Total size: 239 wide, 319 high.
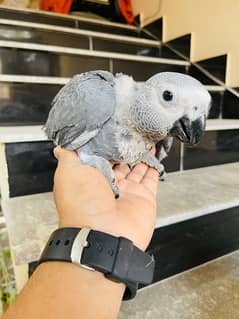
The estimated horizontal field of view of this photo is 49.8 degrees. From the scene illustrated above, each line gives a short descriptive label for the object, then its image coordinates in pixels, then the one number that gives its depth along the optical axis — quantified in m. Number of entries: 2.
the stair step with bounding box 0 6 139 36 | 1.66
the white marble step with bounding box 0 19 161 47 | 1.44
